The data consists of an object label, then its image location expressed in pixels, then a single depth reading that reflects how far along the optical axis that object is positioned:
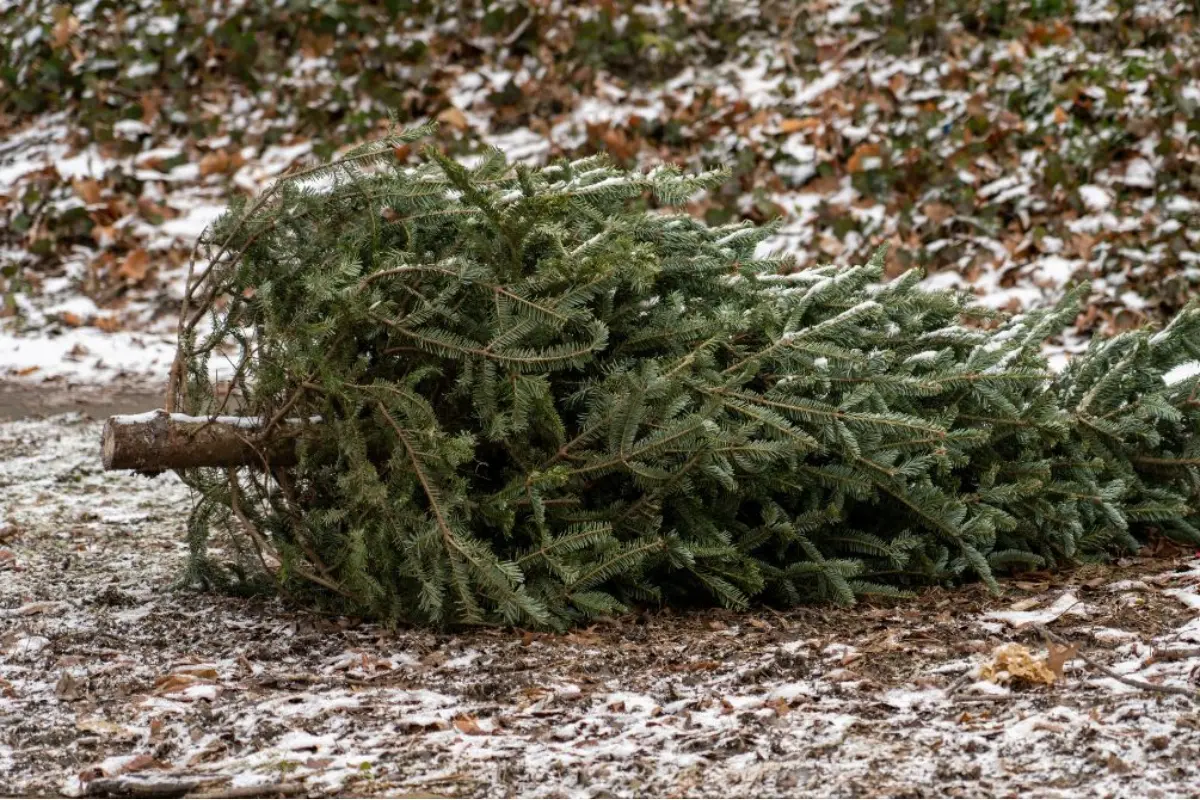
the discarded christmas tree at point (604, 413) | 6.88
